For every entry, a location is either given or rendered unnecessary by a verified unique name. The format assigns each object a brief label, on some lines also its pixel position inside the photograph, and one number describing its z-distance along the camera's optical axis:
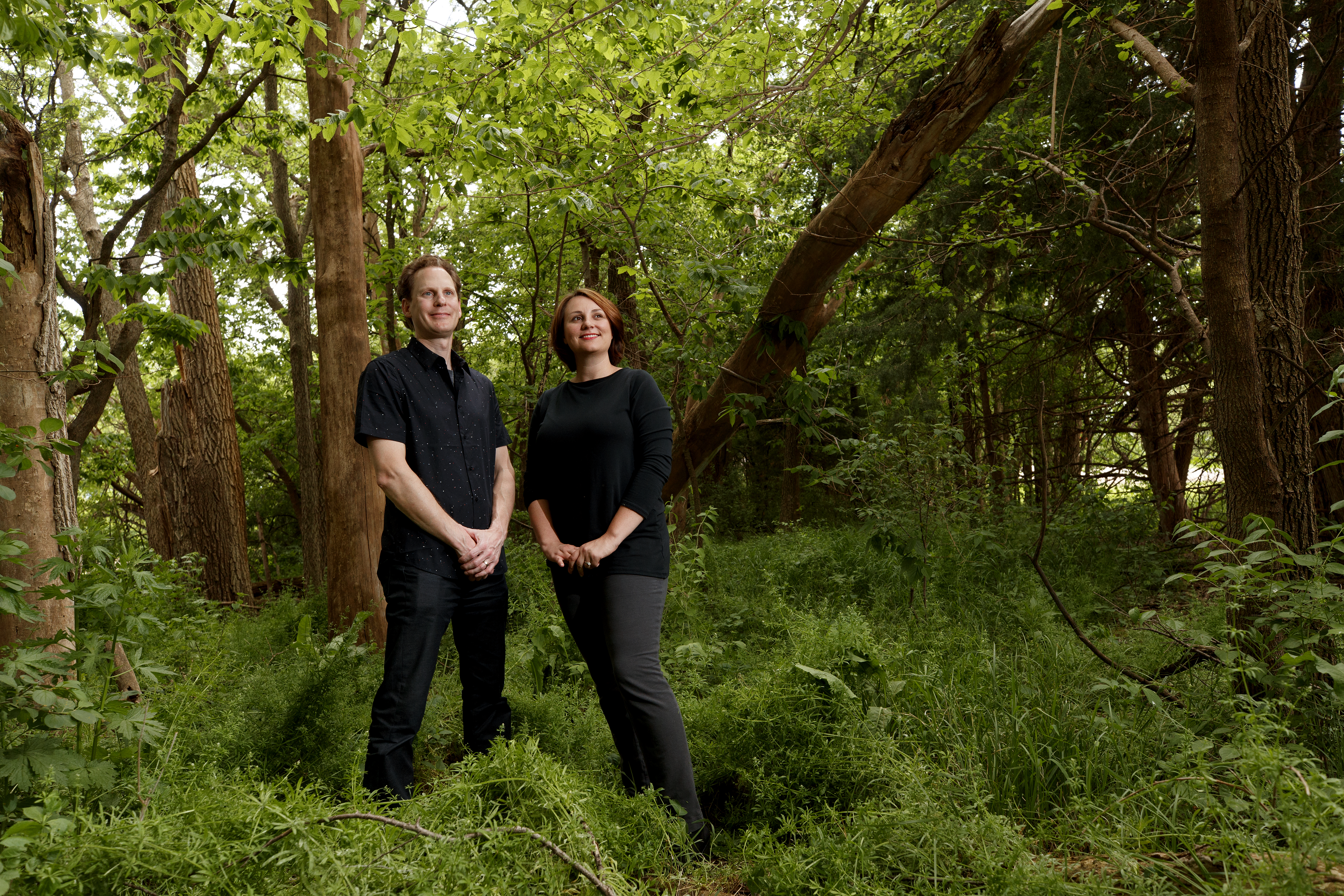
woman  2.84
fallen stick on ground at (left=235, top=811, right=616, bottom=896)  1.92
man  2.84
